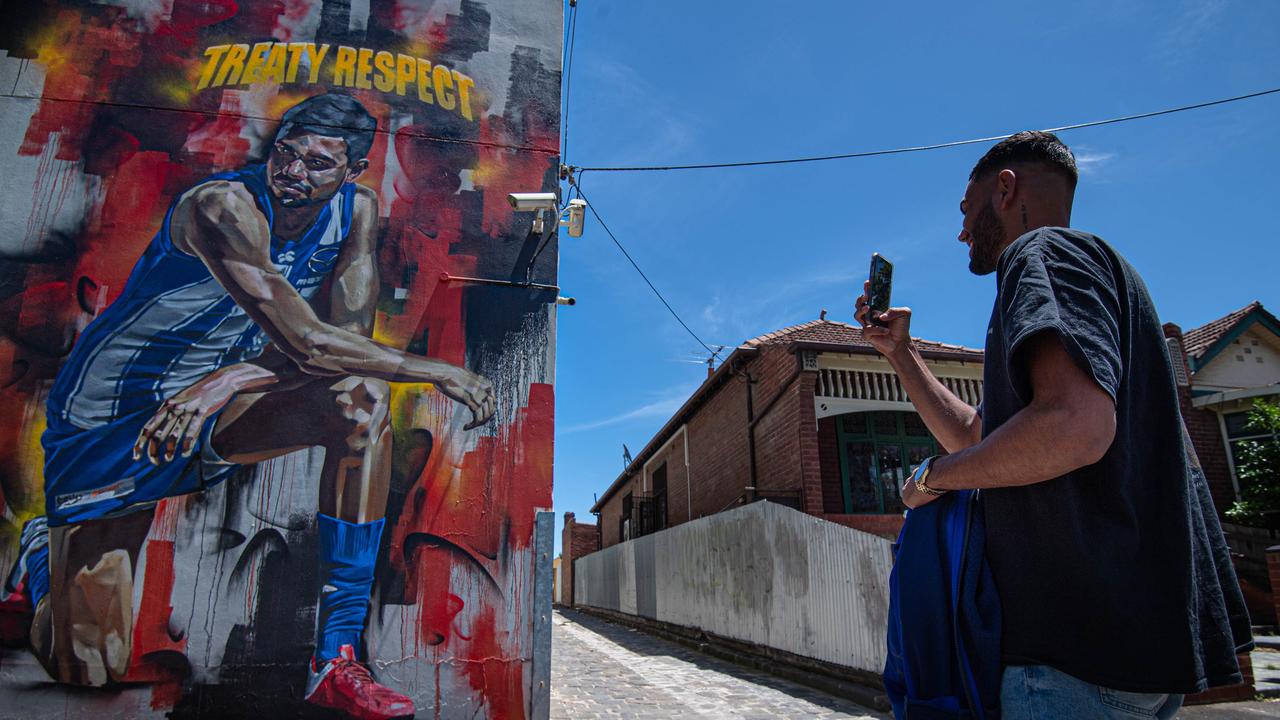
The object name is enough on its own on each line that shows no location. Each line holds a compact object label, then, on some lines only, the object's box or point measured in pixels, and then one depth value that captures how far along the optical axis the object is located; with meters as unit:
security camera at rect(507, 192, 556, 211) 6.18
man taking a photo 1.25
